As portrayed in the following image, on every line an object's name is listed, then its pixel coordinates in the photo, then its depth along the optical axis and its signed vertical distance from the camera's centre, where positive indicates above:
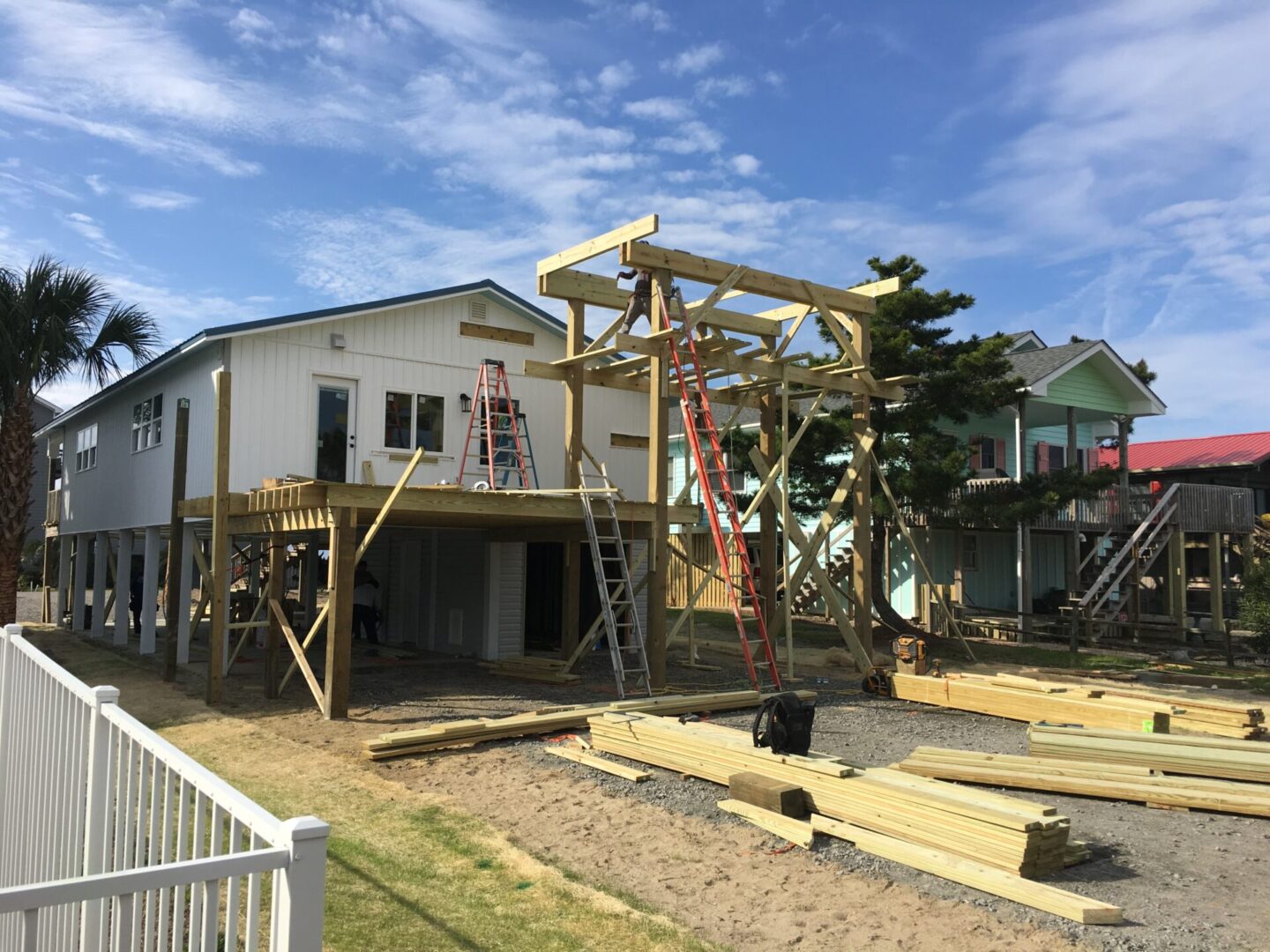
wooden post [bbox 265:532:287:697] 13.10 -0.65
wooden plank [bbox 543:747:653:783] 8.98 -2.02
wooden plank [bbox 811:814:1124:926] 5.59 -1.98
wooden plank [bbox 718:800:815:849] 7.02 -2.01
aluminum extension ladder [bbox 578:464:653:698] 12.99 -0.38
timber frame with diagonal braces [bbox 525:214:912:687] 13.99 +3.08
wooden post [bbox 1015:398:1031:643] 23.86 +0.15
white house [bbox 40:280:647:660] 16.36 +2.27
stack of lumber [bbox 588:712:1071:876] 6.31 -1.78
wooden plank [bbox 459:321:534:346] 18.56 +4.21
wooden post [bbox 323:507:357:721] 11.77 -0.78
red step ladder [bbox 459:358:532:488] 17.62 +2.29
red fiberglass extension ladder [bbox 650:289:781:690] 13.17 +1.05
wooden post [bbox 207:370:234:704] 12.66 +0.16
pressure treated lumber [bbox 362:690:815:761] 9.90 -1.89
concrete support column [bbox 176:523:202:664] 16.92 -0.72
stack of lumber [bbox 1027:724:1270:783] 9.05 -1.81
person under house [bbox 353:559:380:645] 21.27 -1.15
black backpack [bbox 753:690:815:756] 8.50 -1.47
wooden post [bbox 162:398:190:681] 15.32 -0.02
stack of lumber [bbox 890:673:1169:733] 11.35 -1.81
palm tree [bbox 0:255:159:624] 20.64 +4.23
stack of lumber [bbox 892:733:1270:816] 8.21 -1.94
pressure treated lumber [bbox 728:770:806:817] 7.57 -1.87
